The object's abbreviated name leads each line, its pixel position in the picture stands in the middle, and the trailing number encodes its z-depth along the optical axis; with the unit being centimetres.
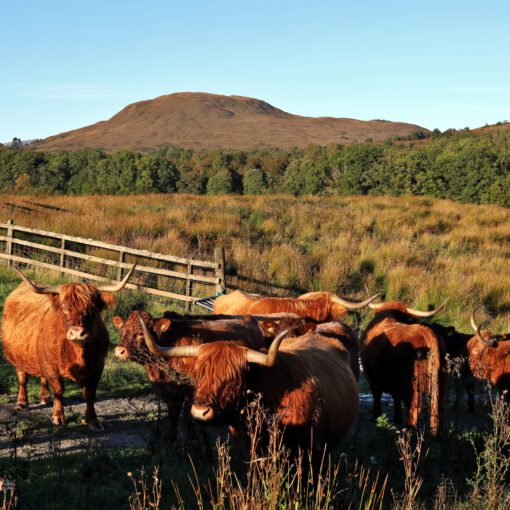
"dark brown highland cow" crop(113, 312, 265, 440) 612
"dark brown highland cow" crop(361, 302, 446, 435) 677
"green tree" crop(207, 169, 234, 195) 5475
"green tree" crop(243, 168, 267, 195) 5559
